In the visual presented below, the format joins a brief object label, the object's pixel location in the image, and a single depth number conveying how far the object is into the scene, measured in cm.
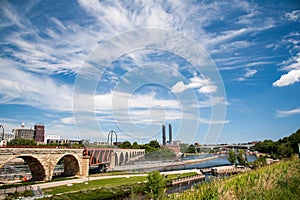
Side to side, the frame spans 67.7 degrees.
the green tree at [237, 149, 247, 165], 5969
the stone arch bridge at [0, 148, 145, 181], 2993
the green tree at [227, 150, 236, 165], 6453
